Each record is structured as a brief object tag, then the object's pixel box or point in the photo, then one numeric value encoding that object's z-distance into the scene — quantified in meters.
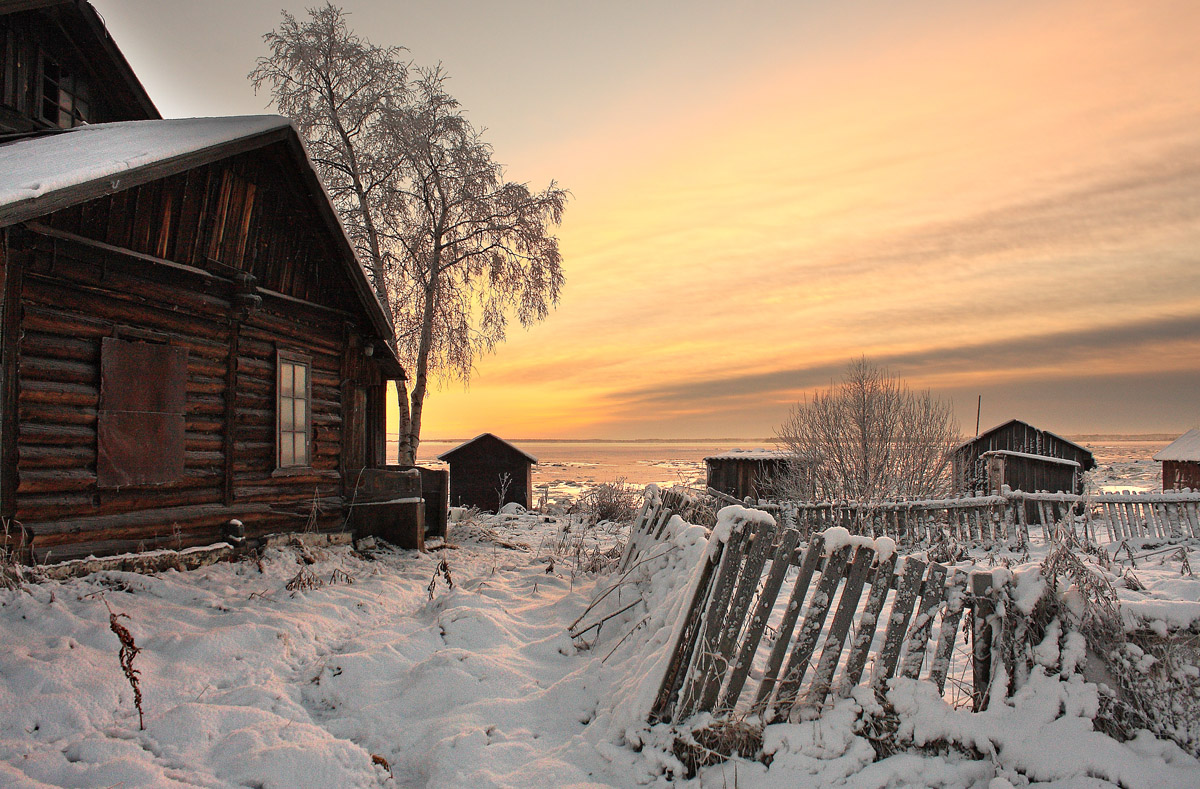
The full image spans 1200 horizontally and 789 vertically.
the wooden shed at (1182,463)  23.69
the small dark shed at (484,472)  19.67
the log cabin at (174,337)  6.05
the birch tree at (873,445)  16.83
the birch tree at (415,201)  16.84
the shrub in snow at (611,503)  17.14
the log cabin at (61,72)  9.42
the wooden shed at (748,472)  21.59
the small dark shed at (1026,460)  22.09
